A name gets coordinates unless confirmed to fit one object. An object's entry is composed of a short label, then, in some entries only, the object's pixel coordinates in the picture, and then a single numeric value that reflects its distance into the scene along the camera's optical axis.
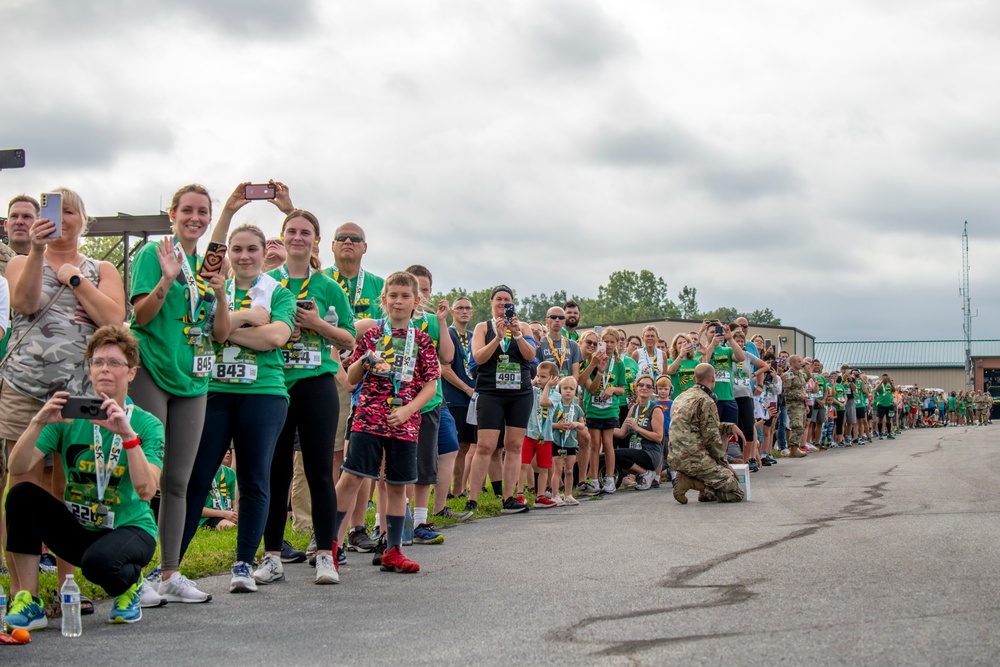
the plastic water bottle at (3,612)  5.20
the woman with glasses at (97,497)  5.42
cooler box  12.98
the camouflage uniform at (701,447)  12.76
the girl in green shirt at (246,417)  6.63
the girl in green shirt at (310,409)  7.07
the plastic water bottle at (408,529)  8.73
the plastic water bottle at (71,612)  5.27
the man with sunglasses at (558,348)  14.04
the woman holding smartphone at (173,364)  6.20
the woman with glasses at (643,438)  15.43
